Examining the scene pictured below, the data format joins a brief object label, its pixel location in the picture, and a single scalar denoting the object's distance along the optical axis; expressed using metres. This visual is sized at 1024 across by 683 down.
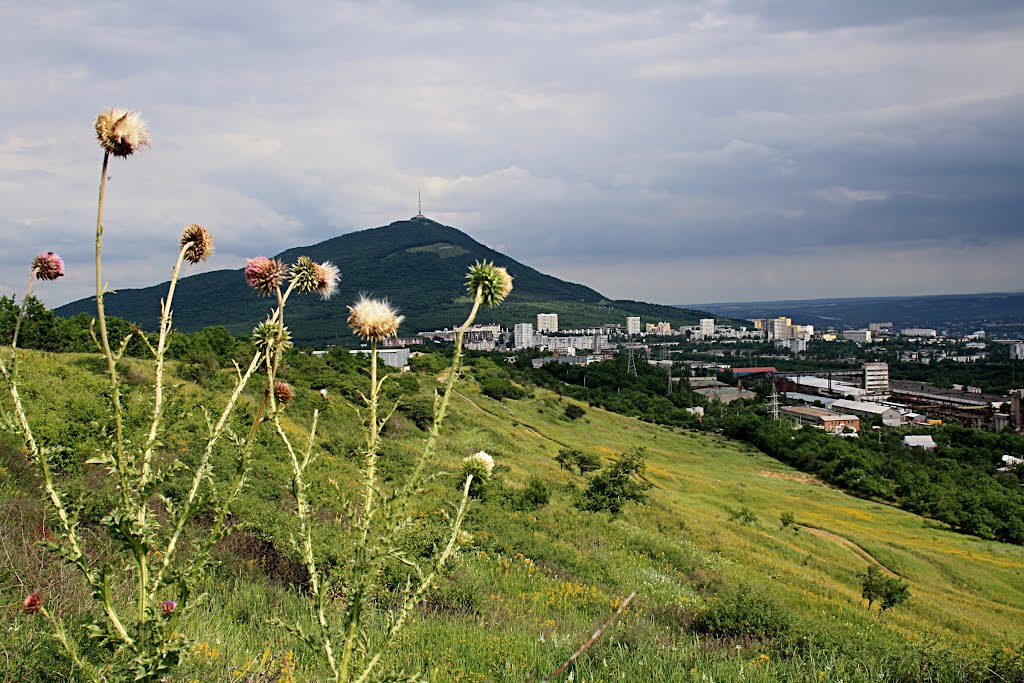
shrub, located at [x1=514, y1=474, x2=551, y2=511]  16.83
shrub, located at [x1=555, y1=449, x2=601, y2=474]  30.76
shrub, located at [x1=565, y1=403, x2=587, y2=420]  61.08
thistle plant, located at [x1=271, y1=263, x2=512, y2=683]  1.97
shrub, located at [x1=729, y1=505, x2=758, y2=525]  30.96
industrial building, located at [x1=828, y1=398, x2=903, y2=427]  94.44
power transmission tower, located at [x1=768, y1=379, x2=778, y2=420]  88.38
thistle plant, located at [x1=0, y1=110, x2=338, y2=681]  1.99
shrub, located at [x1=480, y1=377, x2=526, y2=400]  57.84
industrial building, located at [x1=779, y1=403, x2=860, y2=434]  84.31
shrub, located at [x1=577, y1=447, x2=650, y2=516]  19.80
